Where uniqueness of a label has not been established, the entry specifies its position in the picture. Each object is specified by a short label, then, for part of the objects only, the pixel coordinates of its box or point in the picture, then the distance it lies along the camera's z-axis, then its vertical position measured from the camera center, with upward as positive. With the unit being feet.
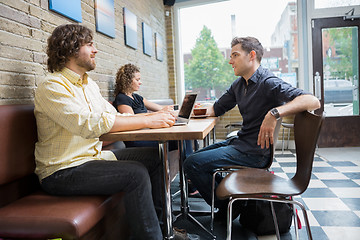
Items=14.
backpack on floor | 6.42 -2.68
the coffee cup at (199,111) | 7.44 -0.32
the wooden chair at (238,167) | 5.78 -1.46
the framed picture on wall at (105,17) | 9.31 +2.90
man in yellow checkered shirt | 4.64 -0.71
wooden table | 4.33 -0.54
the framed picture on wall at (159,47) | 16.21 +3.08
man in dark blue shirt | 6.18 -0.35
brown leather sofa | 3.85 -1.48
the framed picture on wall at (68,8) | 6.98 +2.47
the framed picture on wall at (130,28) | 11.75 +3.08
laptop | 5.92 -0.21
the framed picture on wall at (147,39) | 13.96 +3.07
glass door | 16.02 +0.78
